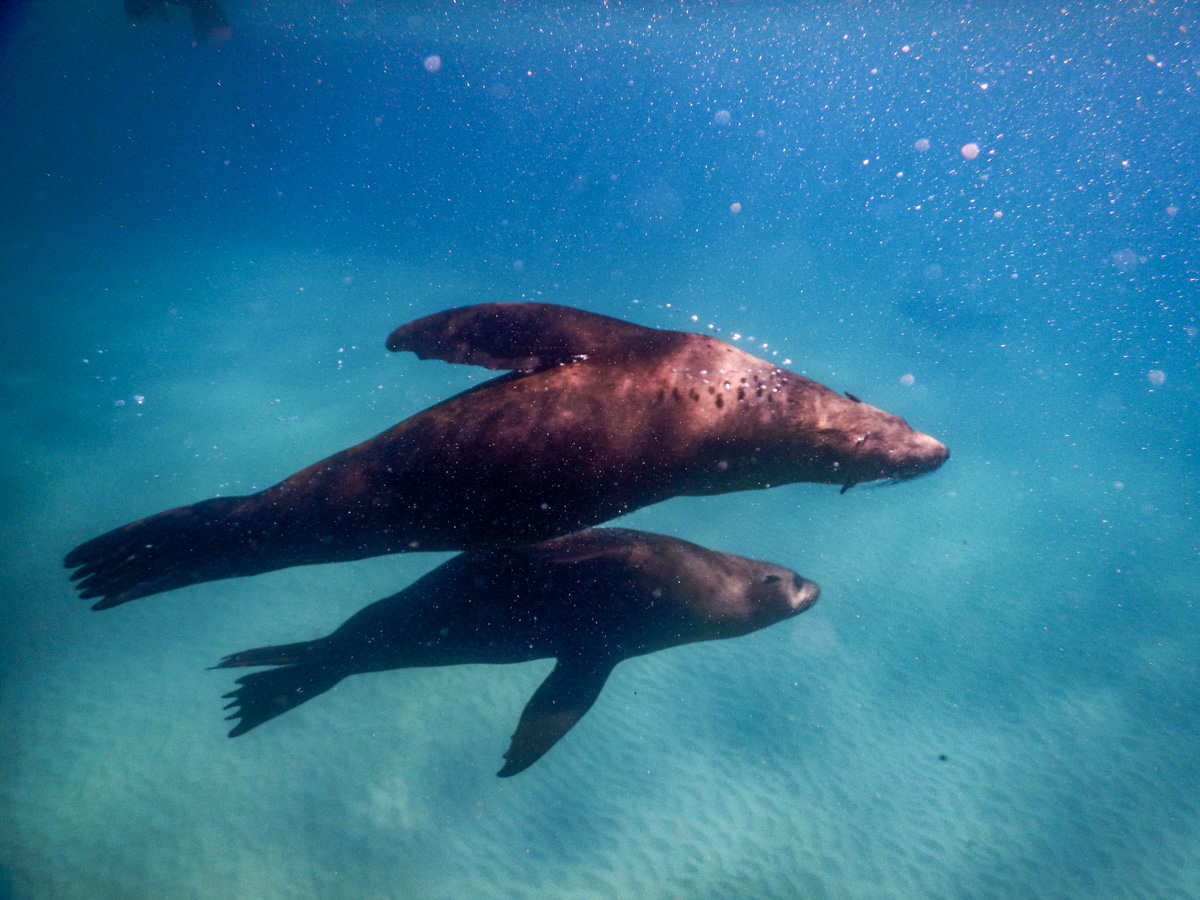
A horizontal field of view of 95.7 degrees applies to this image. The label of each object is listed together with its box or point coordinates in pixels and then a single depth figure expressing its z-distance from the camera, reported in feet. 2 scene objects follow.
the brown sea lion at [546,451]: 10.19
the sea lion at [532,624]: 15.81
